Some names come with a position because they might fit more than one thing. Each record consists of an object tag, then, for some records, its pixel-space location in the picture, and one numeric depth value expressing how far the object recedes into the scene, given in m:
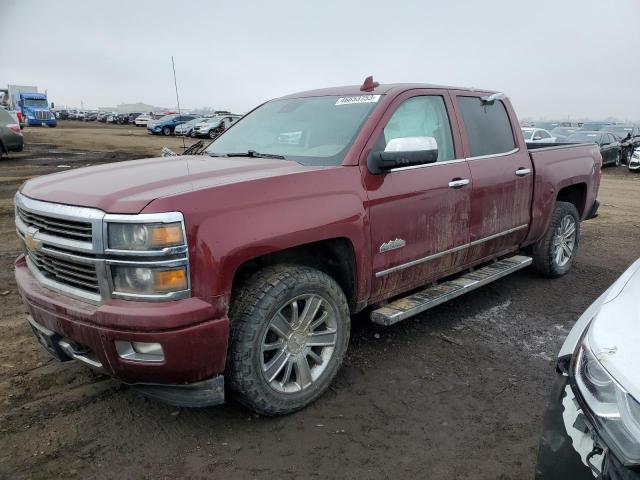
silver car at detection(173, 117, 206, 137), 33.11
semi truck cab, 42.81
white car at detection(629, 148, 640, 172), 18.73
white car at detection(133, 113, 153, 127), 50.06
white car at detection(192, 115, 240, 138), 31.17
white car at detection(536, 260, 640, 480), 1.47
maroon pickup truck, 2.39
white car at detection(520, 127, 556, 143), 18.98
